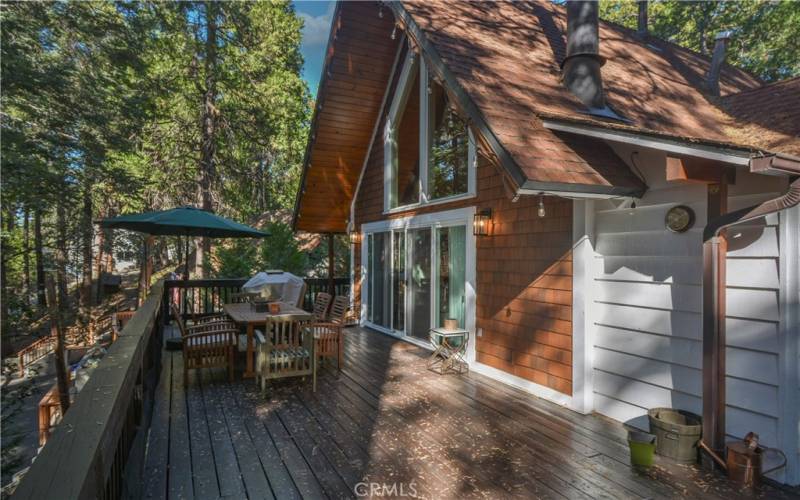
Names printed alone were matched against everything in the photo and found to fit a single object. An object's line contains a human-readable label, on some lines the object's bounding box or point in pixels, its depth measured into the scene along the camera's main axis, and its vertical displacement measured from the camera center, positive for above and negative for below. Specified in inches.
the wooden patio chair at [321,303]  284.7 -36.9
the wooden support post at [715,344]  118.2 -26.8
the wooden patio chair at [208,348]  186.4 -44.1
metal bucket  122.0 -54.2
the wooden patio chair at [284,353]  176.4 -45.0
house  116.7 +14.4
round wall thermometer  131.9 +9.5
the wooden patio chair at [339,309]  237.6 -34.8
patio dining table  195.6 -33.2
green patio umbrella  232.2 +14.8
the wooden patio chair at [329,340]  212.2 -46.1
